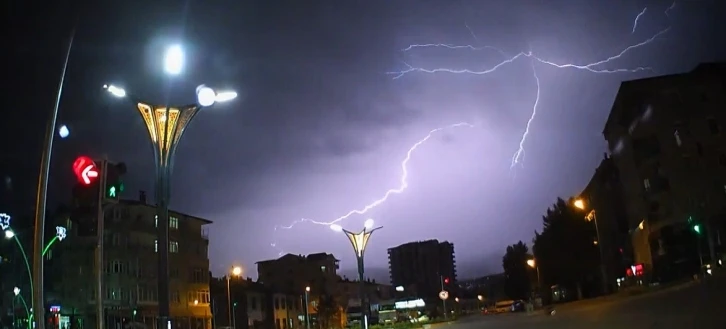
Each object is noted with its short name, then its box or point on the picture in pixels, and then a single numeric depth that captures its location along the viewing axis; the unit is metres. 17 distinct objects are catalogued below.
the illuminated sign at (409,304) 100.52
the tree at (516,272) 110.56
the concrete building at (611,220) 84.50
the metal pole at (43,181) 9.32
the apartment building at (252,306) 75.88
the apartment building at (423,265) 134.75
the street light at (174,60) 11.16
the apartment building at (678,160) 58.31
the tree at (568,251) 81.31
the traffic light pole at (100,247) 8.76
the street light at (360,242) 36.10
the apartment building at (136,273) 58.88
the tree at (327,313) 78.75
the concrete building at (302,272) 104.00
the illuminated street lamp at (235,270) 57.56
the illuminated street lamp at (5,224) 31.34
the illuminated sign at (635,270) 69.33
